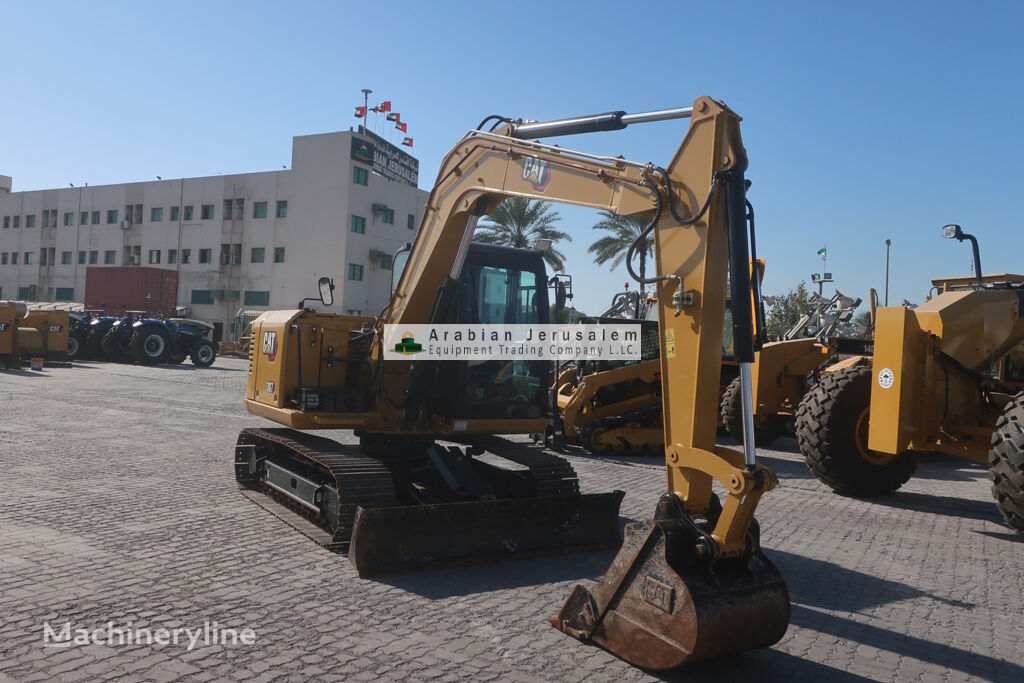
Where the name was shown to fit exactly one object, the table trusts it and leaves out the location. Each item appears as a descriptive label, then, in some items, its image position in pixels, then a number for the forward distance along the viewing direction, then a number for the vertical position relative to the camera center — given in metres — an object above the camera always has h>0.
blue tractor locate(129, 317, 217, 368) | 29.67 -0.44
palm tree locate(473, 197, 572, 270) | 32.12 +5.30
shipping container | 42.09 +2.08
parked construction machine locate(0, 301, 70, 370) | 25.02 -0.34
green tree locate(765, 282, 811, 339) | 35.93 +2.45
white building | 48.12 +6.78
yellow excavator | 4.18 -0.59
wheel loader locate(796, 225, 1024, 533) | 7.85 -0.31
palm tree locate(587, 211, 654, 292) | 30.06 +4.58
